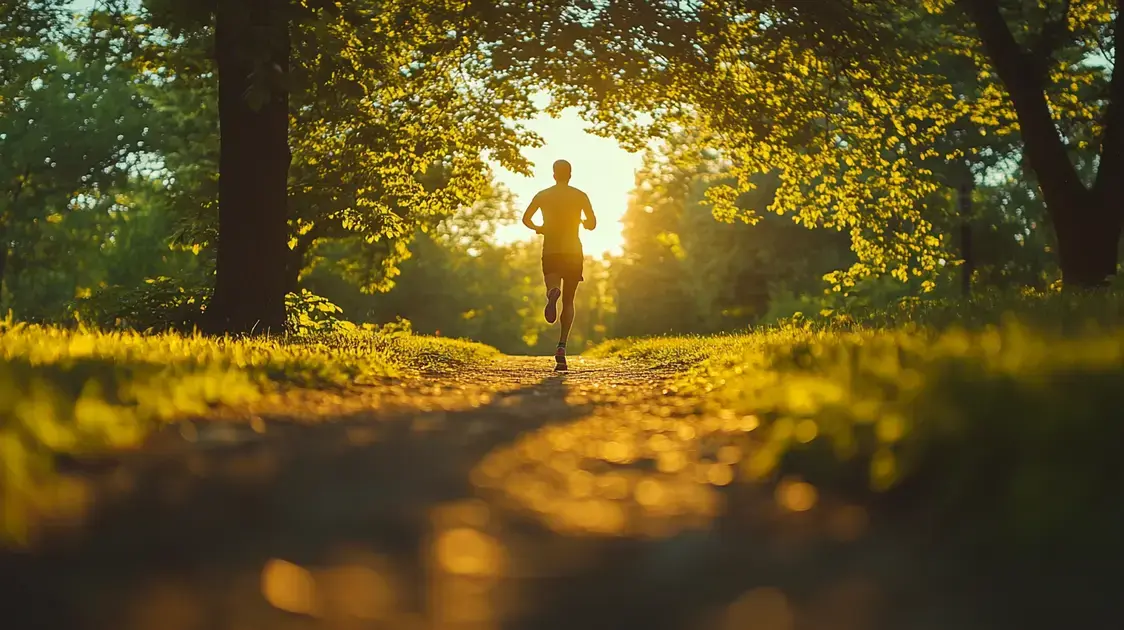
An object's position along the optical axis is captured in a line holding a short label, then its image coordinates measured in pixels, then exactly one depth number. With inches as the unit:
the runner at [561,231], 430.9
